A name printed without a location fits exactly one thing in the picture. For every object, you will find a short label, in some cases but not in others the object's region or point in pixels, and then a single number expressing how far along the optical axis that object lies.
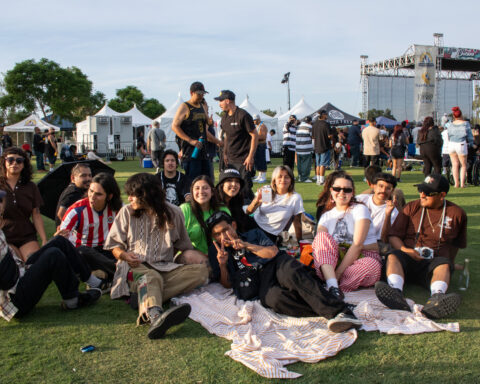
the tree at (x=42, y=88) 45.75
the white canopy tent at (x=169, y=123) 26.34
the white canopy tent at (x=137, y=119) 31.74
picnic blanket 3.05
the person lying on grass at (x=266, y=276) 3.55
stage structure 40.88
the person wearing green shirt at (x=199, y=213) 4.82
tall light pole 41.99
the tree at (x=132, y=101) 73.11
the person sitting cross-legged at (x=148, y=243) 4.11
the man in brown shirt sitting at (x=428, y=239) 4.17
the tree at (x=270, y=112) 69.59
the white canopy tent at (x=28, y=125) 37.16
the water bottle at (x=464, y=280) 4.31
